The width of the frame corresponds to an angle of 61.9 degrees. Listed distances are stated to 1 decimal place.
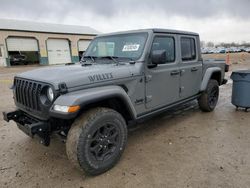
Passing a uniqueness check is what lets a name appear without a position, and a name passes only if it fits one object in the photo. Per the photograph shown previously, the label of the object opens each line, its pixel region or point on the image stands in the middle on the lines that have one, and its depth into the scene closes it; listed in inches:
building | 1019.3
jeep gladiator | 102.0
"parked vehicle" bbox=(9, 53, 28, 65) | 1071.8
